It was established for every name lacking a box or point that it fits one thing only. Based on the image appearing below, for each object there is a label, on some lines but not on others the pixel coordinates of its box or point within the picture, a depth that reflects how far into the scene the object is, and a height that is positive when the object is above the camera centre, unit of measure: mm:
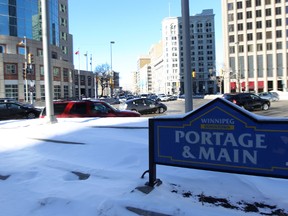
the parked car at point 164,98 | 45720 +588
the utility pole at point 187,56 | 6004 +1193
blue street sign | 2821 -570
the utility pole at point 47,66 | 8305 +1399
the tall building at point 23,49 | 42737 +11248
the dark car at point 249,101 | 18824 -186
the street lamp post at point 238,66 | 68963 +10390
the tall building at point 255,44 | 70043 +17294
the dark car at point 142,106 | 18390 -337
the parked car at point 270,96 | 31691 +254
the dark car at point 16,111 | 16290 -467
